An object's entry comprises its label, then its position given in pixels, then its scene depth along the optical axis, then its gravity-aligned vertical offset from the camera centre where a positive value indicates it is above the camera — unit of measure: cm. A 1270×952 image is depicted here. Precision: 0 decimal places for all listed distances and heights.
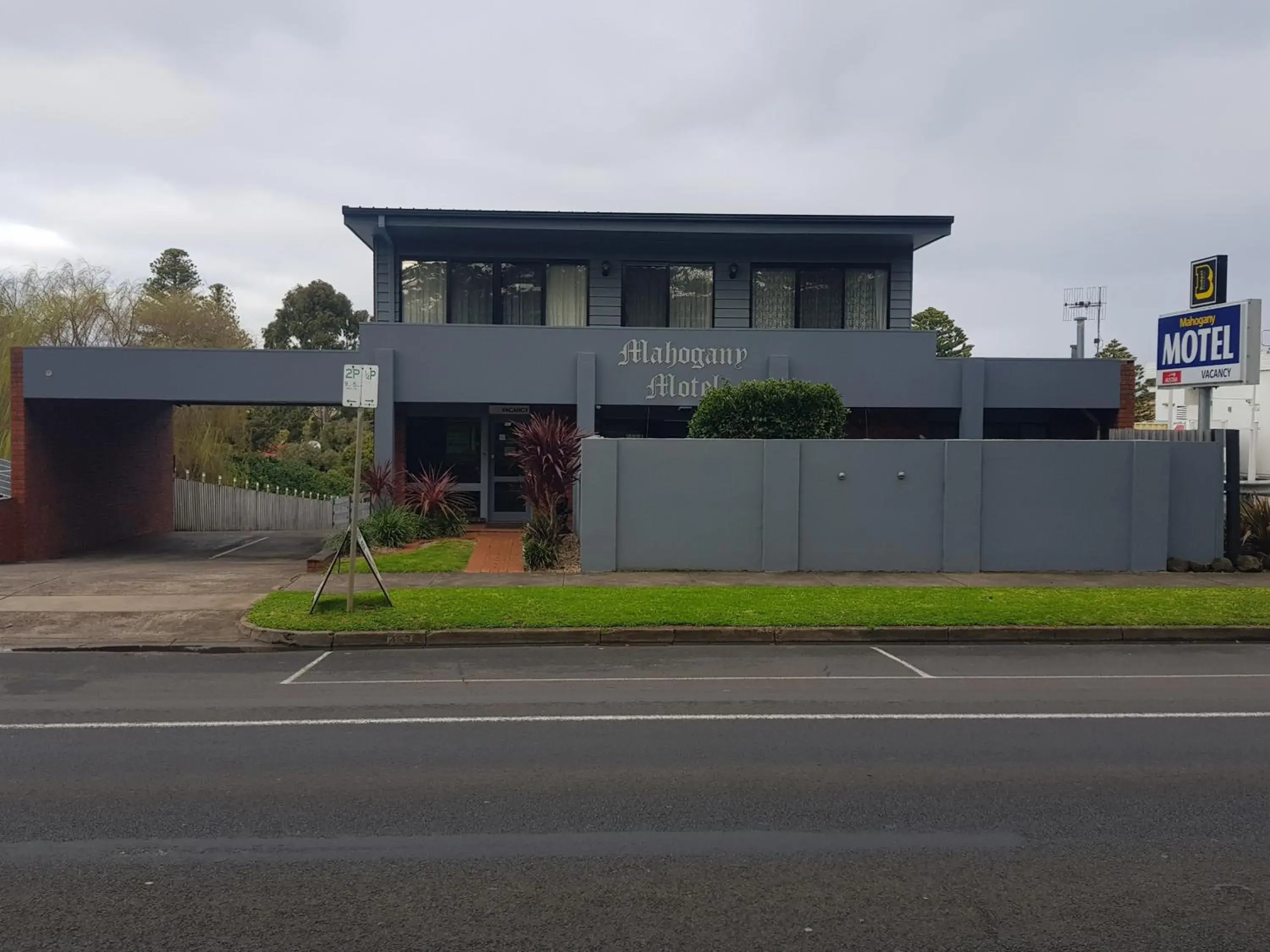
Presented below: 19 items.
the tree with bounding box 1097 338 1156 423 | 5056 +332
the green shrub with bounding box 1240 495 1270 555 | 1794 -104
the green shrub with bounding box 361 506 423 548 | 1898 -134
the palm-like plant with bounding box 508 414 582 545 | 1805 -10
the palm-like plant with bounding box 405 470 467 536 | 2038 -95
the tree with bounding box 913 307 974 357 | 4978 +612
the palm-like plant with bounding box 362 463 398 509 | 2052 -59
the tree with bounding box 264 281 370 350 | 5375 +673
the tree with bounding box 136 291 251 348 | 3638 +447
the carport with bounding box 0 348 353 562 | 2056 +114
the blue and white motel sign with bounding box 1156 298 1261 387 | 1702 +194
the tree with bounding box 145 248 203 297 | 5659 +958
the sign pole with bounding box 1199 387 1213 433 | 1814 +92
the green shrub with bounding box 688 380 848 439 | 1742 +78
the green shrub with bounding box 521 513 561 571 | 1712 -141
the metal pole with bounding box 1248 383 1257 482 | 3005 +64
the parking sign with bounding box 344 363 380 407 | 1220 +78
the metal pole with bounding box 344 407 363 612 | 1218 -90
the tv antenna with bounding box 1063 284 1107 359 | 4131 +600
